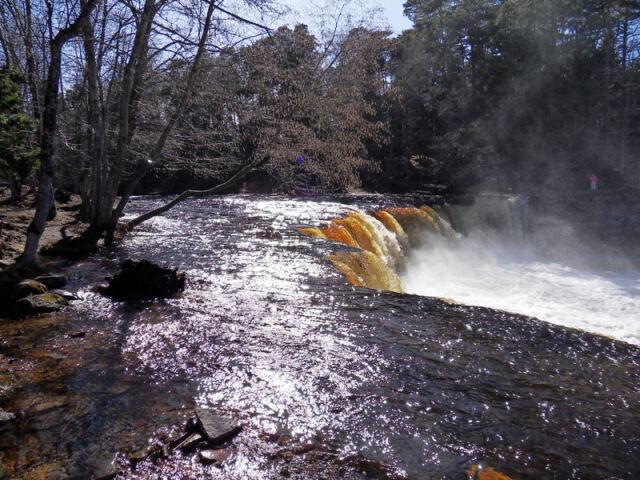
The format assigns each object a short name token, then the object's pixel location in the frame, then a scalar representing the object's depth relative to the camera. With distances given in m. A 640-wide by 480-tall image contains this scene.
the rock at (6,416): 2.75
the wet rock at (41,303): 4.62
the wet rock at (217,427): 2.69
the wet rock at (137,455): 2.48
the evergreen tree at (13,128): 7.22
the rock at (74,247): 7.45
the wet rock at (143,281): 5.42
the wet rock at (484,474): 2.45
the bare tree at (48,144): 4.95
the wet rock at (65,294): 5.16
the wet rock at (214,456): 2.51
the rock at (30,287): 4.94
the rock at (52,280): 5.46
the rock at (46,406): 2.90
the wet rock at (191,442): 2.60
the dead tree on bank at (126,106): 6.91
